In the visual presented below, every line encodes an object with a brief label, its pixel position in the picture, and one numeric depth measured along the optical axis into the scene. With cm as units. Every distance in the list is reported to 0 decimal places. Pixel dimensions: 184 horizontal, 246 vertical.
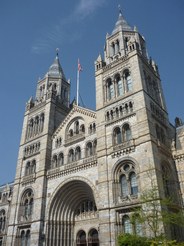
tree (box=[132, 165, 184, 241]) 1832
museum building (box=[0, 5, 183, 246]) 2392
